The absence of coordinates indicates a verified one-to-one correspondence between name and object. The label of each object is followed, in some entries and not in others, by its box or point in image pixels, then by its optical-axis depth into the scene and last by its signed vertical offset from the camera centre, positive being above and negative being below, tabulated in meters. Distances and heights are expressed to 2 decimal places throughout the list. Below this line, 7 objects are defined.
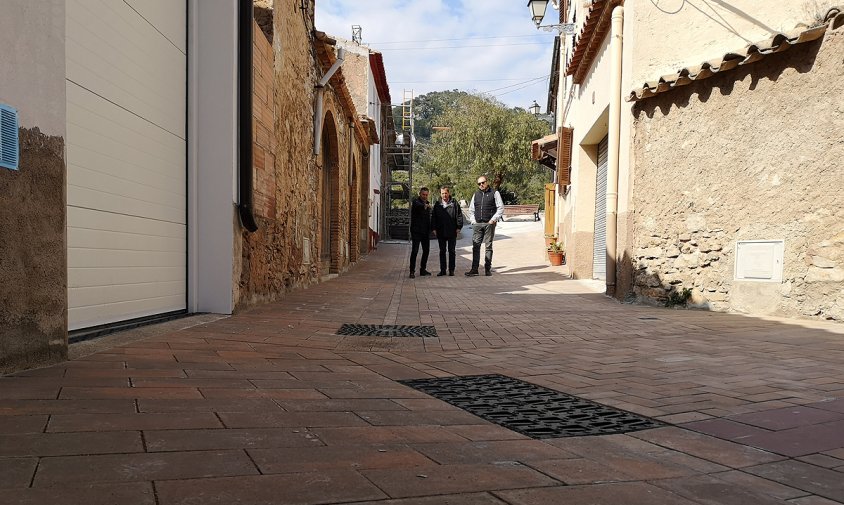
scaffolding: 31.47 +3.58
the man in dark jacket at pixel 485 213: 12.49 +0.34
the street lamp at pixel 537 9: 12.78 +4.54
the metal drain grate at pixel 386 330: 5.38 -0.90
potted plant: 15.02 -0.55
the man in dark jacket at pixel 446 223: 12.76 +0.14
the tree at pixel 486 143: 39.94 +5.63
